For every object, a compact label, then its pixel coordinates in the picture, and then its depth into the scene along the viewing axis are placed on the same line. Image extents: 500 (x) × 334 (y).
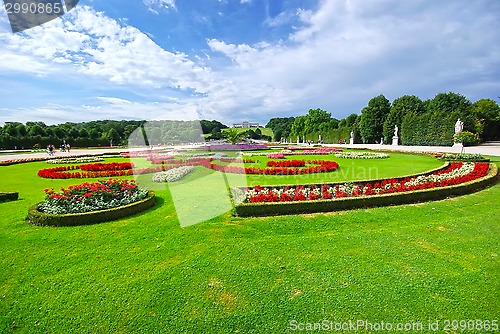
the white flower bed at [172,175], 11.46
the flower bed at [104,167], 15.53
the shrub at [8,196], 8.45
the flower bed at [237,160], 16.91
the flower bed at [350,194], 6.70
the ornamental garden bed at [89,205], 6.20
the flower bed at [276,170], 12.86
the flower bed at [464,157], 14.21
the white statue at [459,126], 25.21
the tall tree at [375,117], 49.38
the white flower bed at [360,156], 20.18
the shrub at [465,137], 18.05
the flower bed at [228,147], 32.05
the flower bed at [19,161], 19.89
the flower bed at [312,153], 24.82
